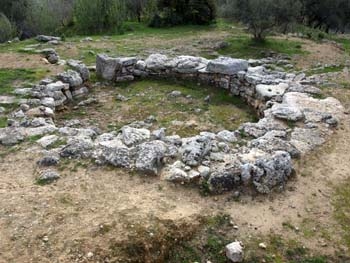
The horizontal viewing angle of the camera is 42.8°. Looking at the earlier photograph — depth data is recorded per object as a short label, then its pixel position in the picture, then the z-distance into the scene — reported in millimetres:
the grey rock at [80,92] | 15570
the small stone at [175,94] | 15394
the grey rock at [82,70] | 16322
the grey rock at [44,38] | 21234
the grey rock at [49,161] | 9633
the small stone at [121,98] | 15198
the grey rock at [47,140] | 10570
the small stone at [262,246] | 7691
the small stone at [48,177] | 9062
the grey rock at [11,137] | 10750
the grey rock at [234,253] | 7414
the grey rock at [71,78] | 15484
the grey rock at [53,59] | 17562
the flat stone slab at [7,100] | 13555
